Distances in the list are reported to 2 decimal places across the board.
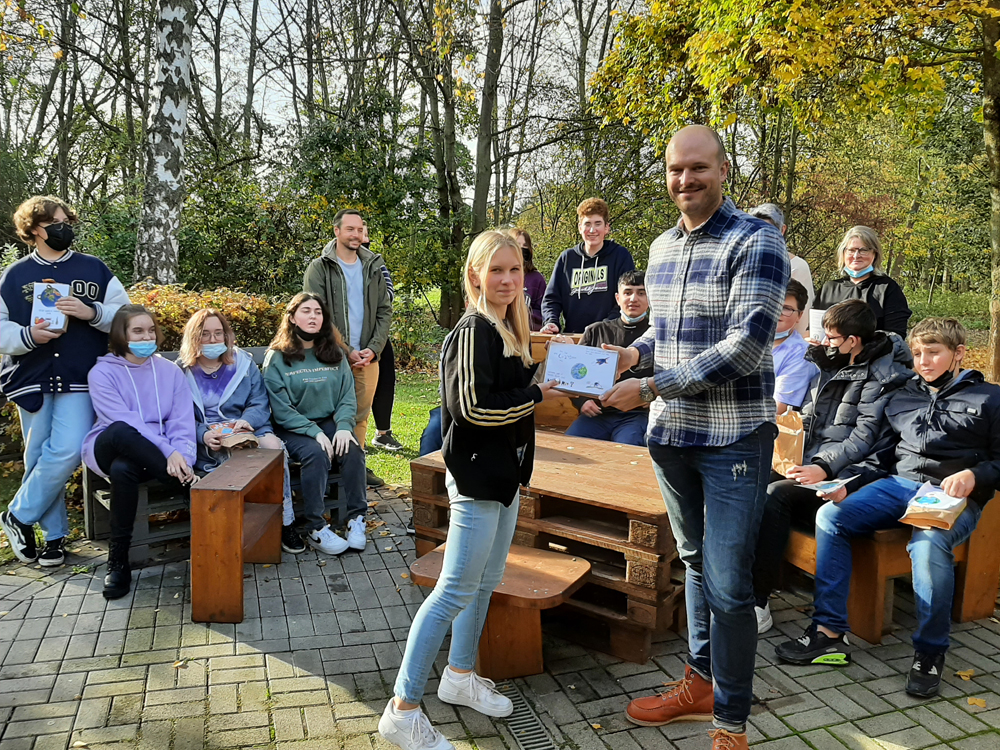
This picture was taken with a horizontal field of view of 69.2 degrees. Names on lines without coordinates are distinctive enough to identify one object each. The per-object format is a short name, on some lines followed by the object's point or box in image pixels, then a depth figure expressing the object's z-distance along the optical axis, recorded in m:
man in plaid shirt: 2.38
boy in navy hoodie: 5.86
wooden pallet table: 3.33
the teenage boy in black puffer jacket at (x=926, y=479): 3.39
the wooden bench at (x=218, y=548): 3.74
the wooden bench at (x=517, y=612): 3.17
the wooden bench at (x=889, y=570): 3.63
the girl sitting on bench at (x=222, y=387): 4.76
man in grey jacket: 6.06
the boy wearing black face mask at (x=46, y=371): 4.40
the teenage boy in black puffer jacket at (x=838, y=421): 3.82
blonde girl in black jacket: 2.57
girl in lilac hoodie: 4.13
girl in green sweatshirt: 4.85
